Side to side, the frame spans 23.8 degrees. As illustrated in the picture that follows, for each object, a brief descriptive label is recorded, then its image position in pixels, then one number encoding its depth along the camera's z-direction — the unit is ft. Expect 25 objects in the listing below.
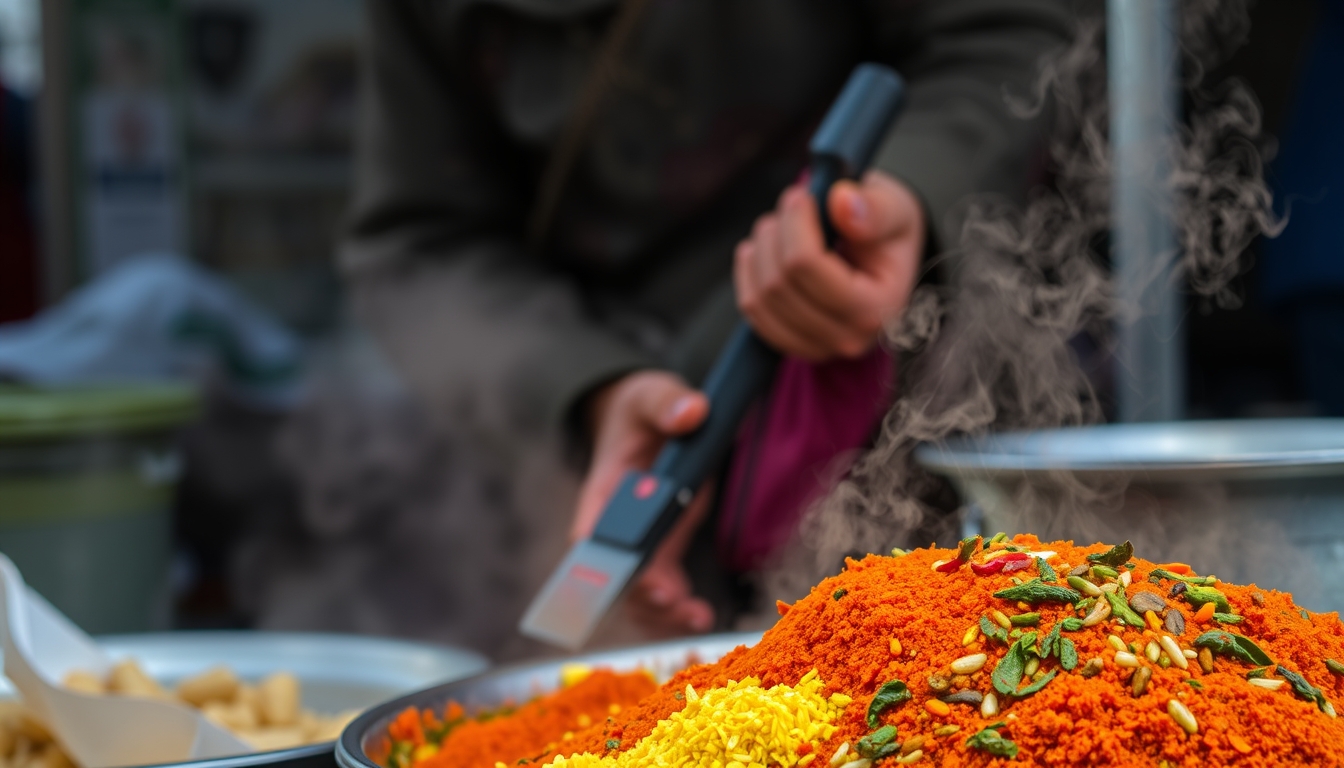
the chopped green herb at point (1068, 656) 4.26
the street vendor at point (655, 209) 6.05
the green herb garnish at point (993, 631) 4.32
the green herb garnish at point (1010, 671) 4.25
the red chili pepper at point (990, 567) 4.44
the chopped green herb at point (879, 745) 4.23
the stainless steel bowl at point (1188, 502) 4.65
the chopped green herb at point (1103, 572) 4.42
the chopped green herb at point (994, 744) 4.18
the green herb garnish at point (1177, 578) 4.44
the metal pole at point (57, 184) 14.54
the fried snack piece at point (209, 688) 5.49
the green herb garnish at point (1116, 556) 4.47
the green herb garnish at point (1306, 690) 4.25
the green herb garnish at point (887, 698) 4.29
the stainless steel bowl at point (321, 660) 5.68
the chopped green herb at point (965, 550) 4.52
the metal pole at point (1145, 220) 5.94
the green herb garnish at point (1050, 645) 4.30
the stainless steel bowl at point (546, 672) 4.85
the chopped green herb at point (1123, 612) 4.32
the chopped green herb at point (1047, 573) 4.41
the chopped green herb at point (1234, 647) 4.30
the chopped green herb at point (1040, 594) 4.37
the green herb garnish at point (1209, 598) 4.38
